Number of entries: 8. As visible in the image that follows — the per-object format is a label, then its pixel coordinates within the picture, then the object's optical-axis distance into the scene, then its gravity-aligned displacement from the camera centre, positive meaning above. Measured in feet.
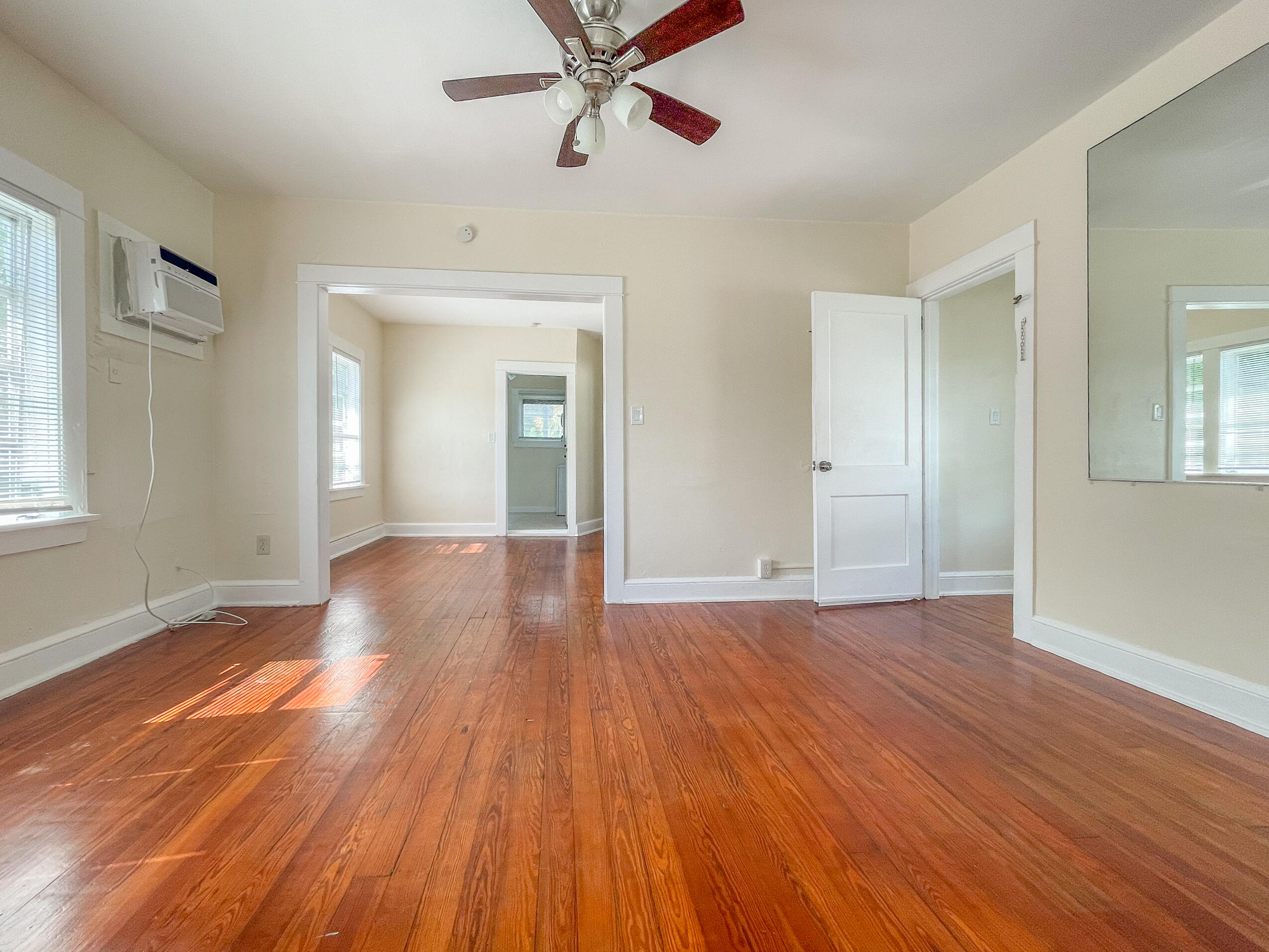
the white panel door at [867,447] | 11.36 +0.37
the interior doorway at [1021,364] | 9.11 +1.64
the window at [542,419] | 30.63 +2.58
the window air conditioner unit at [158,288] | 8.76 +2.86
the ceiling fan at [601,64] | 5.32 +4.21
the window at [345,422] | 18.12 +1.50
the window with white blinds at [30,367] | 7.04 +1.30
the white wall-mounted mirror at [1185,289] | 6.19 +2.12
